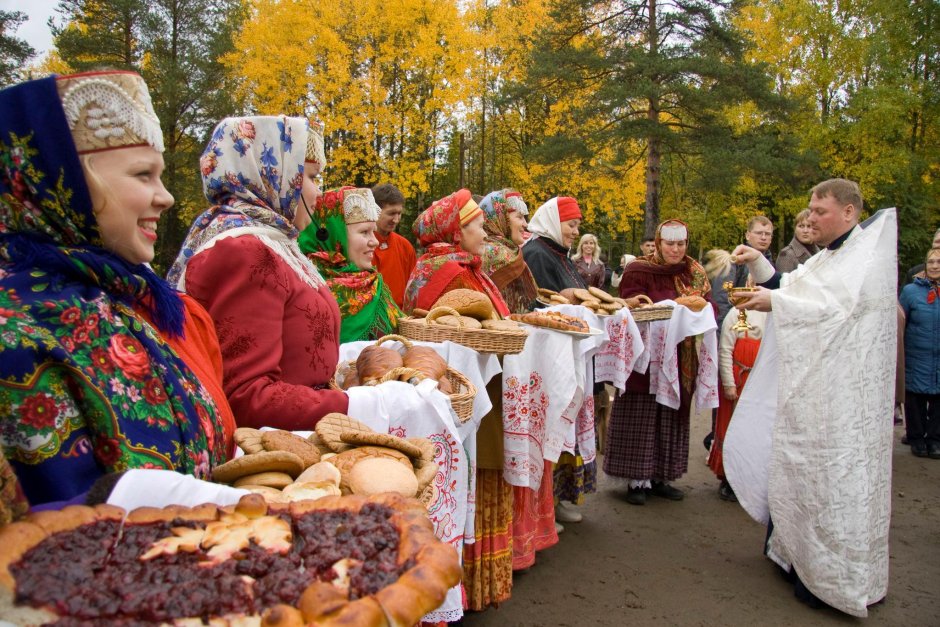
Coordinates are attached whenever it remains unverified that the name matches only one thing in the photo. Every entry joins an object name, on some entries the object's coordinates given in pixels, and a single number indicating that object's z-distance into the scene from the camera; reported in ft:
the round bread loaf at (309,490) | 3.69
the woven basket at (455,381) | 7.18
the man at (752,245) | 20.99
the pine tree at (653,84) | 45.60
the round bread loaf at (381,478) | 3.99
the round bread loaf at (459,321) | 10.06
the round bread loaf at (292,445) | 4.53
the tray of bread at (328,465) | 3.97
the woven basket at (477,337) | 9.89
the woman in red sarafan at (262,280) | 6.16
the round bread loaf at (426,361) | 7.63
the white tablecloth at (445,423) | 6.67
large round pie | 2.45
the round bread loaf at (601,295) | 16.31
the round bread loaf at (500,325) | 10.34
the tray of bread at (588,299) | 15.60
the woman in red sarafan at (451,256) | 13.09
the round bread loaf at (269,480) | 4.01
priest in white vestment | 11.93
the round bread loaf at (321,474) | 4.04
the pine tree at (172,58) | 42.37
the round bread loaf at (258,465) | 4.06
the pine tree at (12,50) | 44.47
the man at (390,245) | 20.58
